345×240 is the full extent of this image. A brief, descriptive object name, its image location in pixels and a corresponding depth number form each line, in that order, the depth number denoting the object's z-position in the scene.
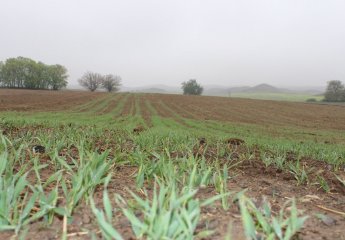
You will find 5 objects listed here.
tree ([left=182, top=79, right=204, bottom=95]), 109.44
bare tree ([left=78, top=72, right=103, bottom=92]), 113.38
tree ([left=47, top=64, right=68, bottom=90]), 93.42
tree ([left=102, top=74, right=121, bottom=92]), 112.75
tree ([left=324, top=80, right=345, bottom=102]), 85.62
